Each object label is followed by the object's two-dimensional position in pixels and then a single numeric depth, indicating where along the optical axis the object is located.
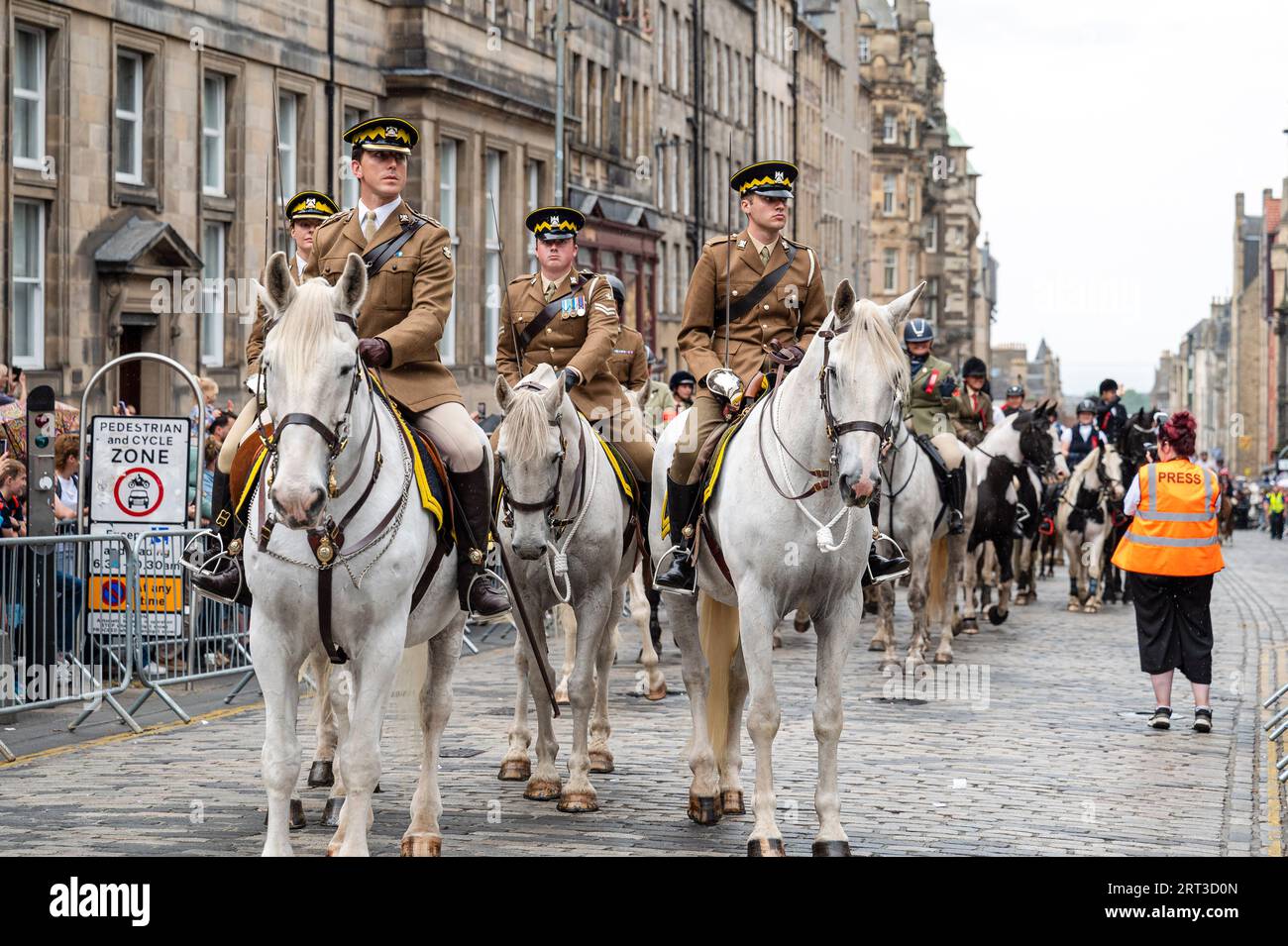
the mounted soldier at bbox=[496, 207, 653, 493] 12.40
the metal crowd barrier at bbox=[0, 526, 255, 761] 13.73
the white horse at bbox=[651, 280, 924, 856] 9.03
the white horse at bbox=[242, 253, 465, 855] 7.91
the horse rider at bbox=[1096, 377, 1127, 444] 27.50
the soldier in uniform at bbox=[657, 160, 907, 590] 11.08
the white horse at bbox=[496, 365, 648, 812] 10.64
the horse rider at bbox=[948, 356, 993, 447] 22.58
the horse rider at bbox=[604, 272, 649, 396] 15.02
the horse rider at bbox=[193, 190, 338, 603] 9.16
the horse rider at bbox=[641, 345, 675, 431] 22.31
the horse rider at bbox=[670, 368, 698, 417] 24.59
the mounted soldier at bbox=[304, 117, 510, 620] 9.69
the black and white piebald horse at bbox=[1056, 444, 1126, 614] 26.33
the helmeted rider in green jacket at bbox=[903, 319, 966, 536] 18.84
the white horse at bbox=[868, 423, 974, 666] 18.00
